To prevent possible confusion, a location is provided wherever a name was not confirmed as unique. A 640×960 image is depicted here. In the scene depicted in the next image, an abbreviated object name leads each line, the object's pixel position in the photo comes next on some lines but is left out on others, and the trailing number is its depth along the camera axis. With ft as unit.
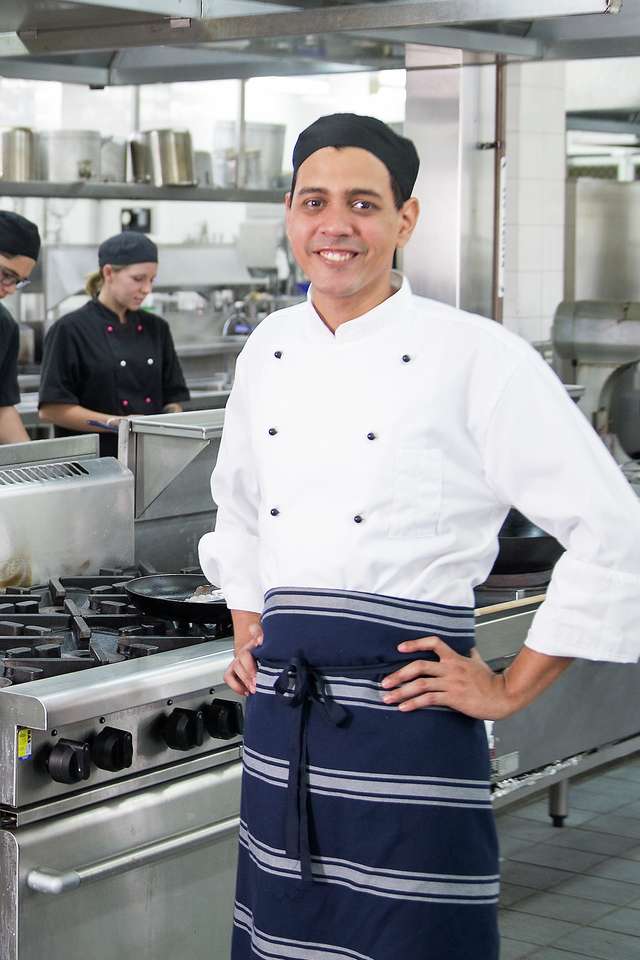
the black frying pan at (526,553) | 10.17
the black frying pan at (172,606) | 8.72
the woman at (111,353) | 15.12
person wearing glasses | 12.75
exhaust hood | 8.74
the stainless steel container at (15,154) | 21.17
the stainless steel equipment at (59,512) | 9.71
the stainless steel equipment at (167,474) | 10.63
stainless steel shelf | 20.65
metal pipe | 14.19
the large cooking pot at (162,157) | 22.47
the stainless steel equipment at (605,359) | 17.56
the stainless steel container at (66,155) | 21.59
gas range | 7.29
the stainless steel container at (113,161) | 22.17
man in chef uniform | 5.63
